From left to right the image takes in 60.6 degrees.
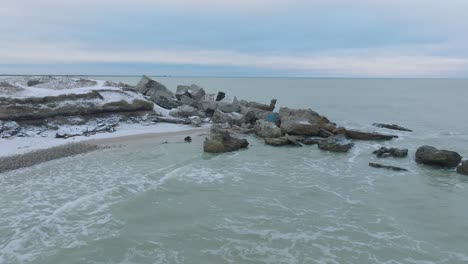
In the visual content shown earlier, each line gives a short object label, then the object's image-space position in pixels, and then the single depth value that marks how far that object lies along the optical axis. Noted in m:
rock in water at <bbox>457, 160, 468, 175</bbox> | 20.66
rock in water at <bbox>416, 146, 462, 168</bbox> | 22.12
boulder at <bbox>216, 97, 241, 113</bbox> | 39.19
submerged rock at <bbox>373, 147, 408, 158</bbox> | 24.88
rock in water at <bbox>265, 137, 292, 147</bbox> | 27.92
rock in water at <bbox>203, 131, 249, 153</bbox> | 24.97
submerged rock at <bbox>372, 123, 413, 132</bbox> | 37.17
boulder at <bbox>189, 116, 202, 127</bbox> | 35.36
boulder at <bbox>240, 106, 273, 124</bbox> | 36.25
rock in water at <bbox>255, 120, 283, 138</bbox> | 30.28
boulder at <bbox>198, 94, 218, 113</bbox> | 39.88
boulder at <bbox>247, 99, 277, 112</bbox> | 39.84
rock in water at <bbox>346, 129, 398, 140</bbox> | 30.80
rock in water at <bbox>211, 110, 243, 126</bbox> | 35.81
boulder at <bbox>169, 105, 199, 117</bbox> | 38.06
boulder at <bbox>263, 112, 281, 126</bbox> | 33.97
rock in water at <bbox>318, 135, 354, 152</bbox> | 26.30
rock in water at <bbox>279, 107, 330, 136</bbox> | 30.52
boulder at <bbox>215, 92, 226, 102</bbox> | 43.12
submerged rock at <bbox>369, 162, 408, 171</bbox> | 21.43
